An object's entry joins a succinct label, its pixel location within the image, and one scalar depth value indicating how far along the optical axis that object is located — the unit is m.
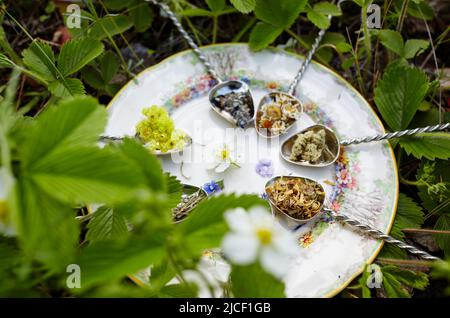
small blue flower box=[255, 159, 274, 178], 0.31
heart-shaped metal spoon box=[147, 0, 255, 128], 0.32
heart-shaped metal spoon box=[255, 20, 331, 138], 0.32
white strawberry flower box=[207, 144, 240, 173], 0.30
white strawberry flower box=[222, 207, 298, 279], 0.15
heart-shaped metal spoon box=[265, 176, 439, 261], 0.28
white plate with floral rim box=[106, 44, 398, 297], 0.27
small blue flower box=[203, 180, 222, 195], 0.29
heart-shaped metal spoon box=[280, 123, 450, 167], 0.30
